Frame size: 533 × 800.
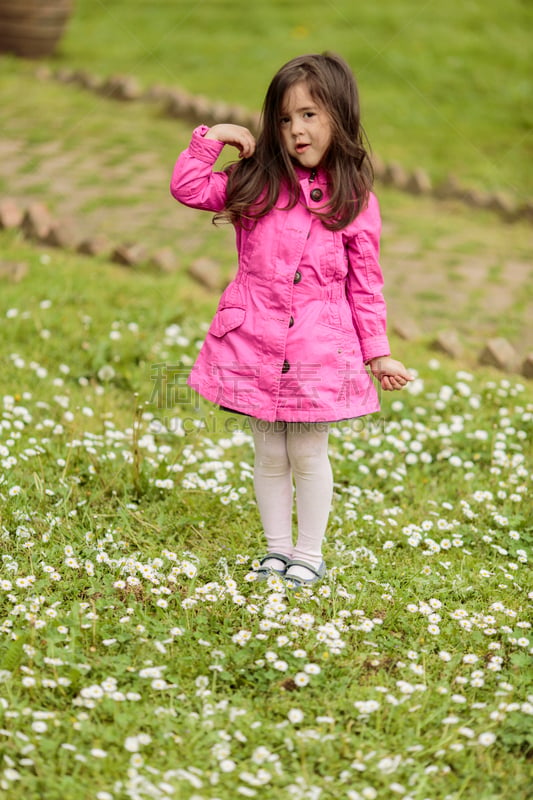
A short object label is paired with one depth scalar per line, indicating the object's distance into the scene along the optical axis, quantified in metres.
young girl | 5.58
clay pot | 21.44
